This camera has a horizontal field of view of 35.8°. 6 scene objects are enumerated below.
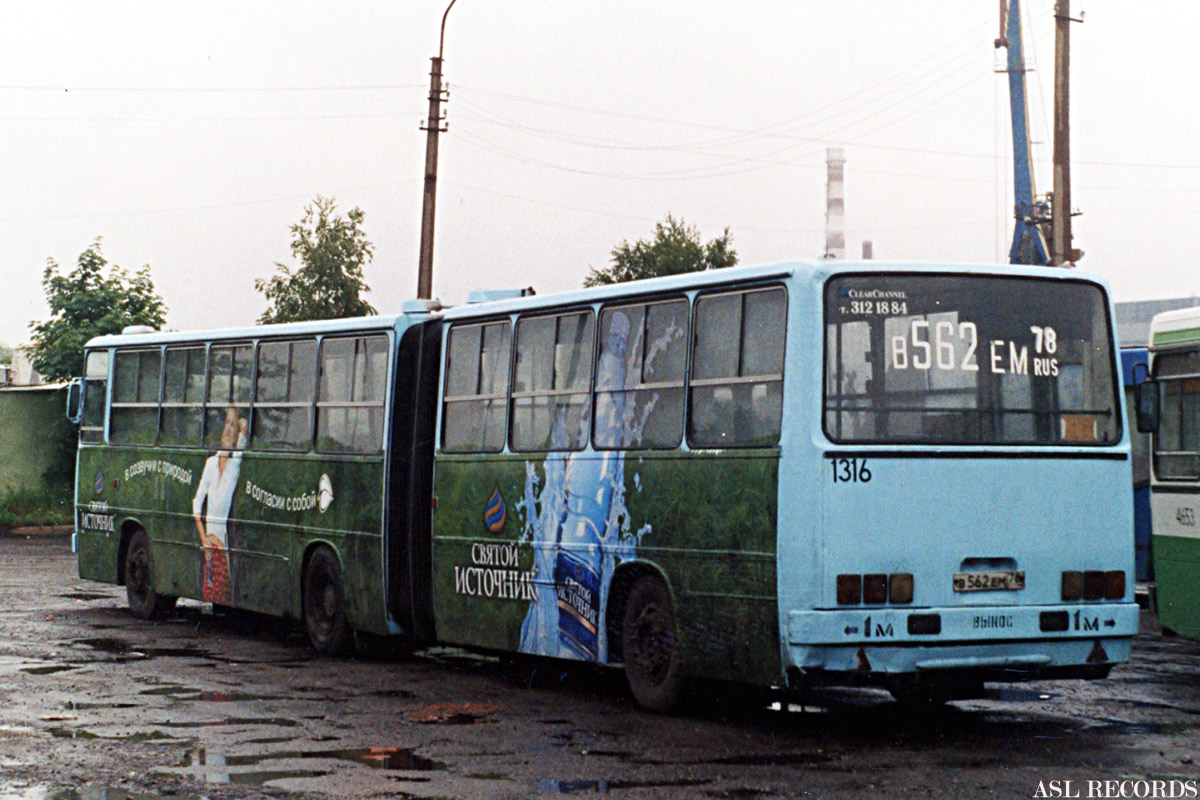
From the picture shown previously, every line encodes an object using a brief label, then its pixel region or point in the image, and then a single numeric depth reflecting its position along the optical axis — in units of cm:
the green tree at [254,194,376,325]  5494
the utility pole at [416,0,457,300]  3173
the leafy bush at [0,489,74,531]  3544
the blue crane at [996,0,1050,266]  5191
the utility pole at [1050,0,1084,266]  2597
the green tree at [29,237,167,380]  4069
